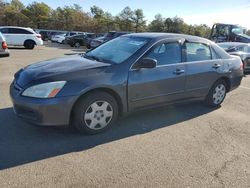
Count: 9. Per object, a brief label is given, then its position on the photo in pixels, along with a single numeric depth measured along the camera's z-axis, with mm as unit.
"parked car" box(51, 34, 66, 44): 24763
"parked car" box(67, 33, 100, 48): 20463
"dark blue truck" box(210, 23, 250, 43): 17267
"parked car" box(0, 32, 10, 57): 9528
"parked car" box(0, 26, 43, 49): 14802
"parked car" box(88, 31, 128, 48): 15722
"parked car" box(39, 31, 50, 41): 30033
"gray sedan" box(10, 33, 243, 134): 2949
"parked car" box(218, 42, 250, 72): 8605
